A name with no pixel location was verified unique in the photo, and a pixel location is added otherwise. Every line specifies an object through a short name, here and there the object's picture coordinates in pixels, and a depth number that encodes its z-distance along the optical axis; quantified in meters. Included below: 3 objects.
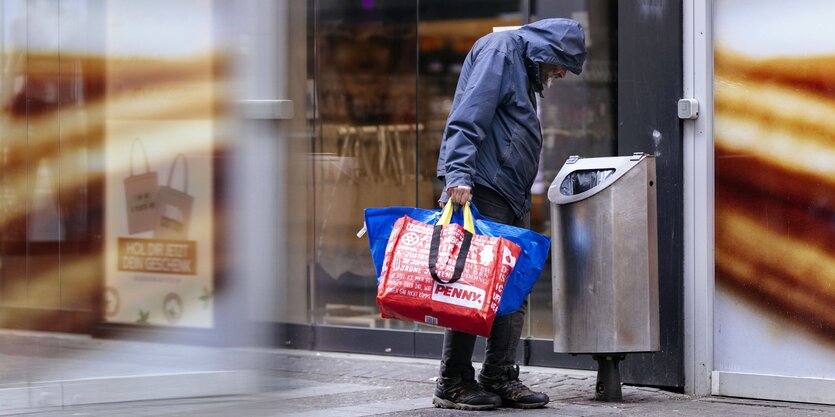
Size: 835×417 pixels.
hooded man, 11.13
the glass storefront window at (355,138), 15.98
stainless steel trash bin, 11.62
